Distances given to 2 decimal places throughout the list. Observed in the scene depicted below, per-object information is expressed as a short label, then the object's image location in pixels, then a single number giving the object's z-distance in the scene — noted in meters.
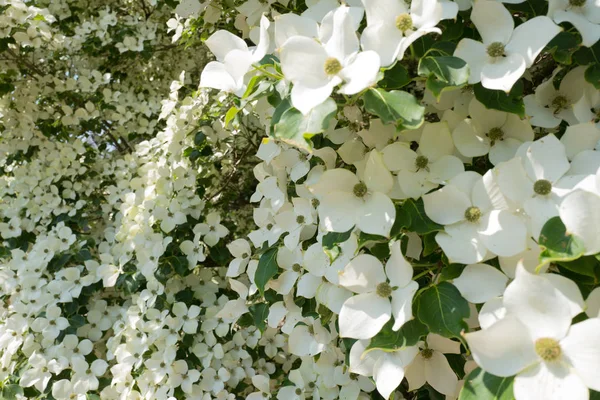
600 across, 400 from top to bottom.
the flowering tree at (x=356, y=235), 0.58
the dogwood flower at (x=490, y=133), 0.75
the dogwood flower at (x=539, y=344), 0.48
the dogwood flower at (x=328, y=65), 0.59
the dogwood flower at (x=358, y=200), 0.70
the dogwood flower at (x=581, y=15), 0.66
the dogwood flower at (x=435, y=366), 0.76
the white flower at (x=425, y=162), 0.73
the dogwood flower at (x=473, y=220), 0.60
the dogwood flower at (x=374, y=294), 0.67
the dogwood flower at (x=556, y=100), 0.76
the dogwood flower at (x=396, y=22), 0.62
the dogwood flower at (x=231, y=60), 0.75
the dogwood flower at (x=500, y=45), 0.64
